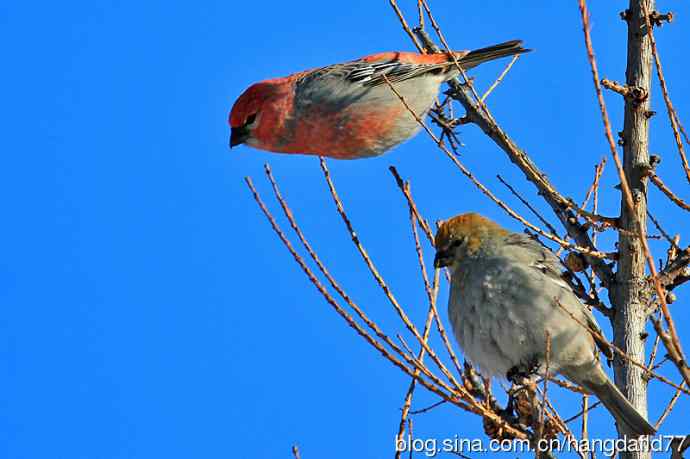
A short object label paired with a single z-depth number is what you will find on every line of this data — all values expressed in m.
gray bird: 9.35
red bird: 12.63
